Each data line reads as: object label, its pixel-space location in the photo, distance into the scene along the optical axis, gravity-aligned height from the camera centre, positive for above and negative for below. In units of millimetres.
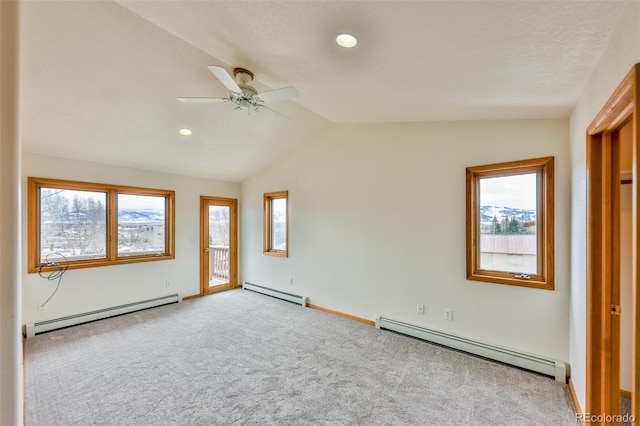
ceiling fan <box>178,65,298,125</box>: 2264 +1083
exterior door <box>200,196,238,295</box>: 5620 -639
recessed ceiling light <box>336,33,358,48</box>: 1711 +1134
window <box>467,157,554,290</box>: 2709 -112
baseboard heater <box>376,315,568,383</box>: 2584 -1514
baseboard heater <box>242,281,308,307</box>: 4776 -1568
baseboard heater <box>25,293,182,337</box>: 3578 -1545
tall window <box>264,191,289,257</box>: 5375 -211
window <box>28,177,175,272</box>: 3748 -165
